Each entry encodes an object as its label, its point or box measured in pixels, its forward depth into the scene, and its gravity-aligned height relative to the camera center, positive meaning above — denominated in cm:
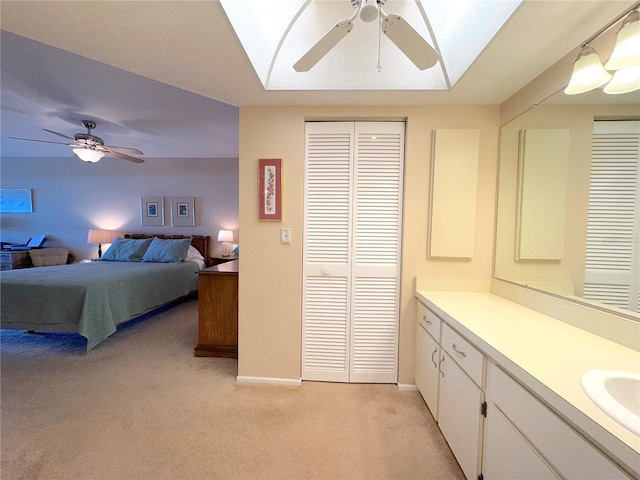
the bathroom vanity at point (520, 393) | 65 -55
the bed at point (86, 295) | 250 -76
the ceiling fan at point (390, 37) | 94 +80
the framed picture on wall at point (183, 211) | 470 +34
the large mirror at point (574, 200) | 107 +19
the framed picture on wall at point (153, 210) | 474 +35
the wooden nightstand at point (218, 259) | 445 -55
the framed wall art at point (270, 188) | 194 +33
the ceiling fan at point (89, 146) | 303 +101
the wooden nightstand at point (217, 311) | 250 -84
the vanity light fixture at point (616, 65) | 99 +75
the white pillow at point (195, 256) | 432 -49
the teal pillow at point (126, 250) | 413 -38
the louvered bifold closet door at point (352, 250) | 196 -15
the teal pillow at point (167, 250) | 406 -37
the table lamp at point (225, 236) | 447 -12
